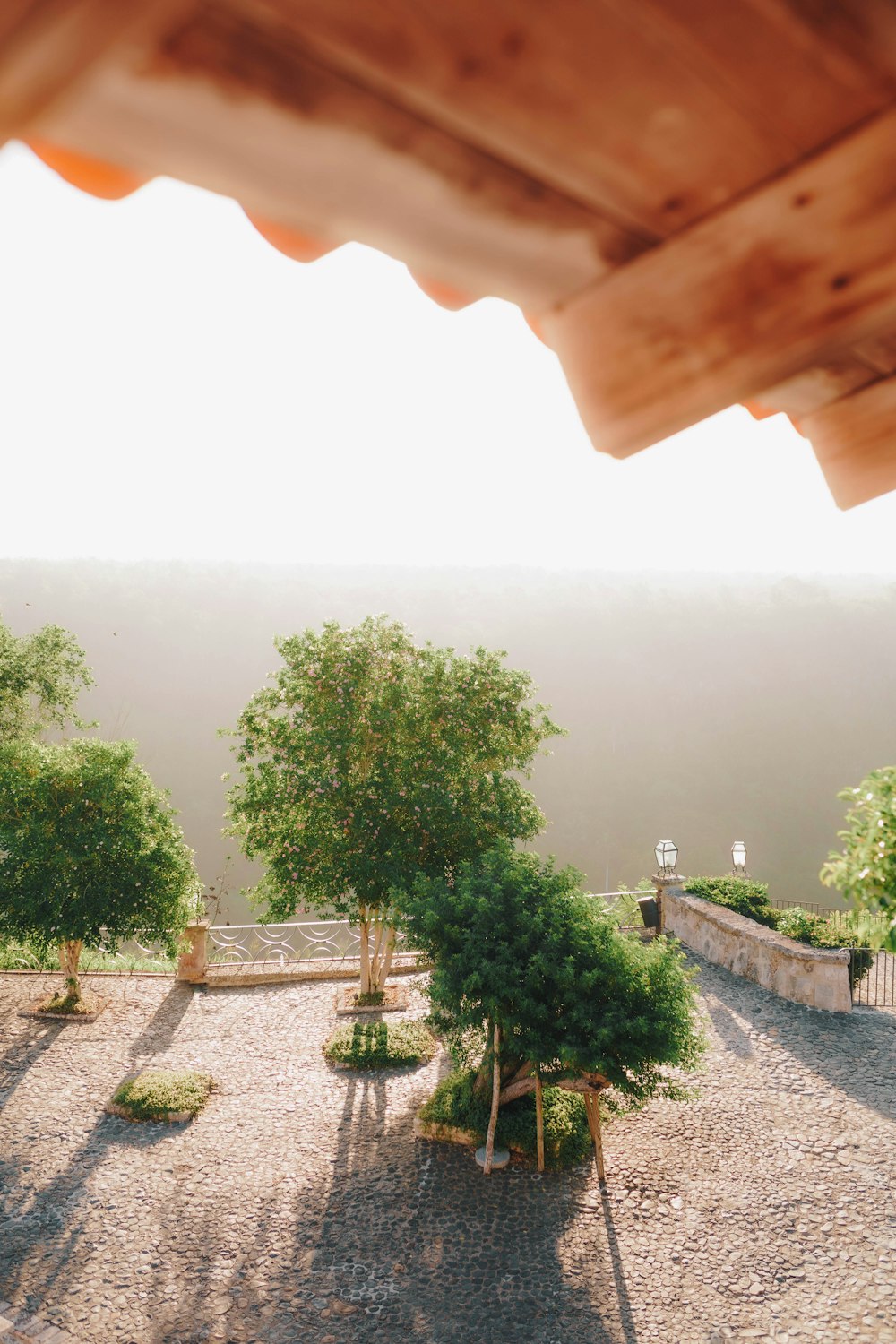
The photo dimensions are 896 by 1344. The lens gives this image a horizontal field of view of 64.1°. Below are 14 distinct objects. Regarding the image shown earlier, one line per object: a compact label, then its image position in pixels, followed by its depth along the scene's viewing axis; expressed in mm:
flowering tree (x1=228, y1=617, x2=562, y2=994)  12039
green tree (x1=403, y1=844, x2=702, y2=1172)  7668
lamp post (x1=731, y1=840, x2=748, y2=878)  17219
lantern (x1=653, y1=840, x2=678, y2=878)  16906
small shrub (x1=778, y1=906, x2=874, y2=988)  14664
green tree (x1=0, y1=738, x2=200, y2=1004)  12109
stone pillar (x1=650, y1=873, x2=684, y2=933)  17984
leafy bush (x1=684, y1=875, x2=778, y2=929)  17094
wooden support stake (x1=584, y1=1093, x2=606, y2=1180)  8562
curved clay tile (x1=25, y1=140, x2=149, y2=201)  788
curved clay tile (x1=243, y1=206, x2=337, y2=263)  923
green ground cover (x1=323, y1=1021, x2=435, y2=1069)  12039
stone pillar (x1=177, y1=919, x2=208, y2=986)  15977
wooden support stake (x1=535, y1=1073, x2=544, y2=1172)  8711
